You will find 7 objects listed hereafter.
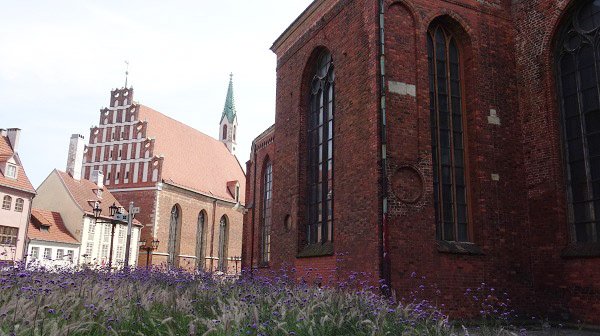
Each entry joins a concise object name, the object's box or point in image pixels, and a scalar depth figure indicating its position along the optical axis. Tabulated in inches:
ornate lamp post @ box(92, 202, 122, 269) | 823.1
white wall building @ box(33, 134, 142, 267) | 1331.2
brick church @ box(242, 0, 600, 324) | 442.0
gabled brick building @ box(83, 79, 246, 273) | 1501.0
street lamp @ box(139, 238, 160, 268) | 1187.5
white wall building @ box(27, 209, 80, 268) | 1214.9
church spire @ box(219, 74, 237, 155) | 2564.0
